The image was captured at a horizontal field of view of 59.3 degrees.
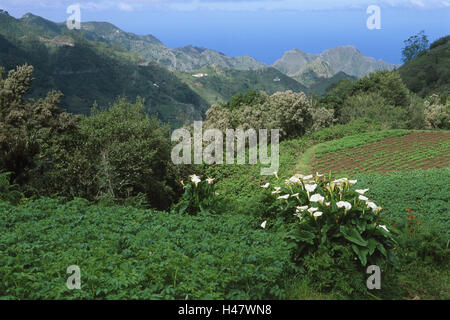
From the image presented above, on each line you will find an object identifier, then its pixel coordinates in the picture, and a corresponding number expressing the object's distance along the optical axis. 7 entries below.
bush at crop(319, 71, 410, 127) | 34.66
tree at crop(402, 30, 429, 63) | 112.63
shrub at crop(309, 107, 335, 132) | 33.66
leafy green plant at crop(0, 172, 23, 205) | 8.38
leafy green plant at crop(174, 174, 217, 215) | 8.12
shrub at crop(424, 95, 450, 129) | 41.00
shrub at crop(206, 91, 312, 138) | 27.16
